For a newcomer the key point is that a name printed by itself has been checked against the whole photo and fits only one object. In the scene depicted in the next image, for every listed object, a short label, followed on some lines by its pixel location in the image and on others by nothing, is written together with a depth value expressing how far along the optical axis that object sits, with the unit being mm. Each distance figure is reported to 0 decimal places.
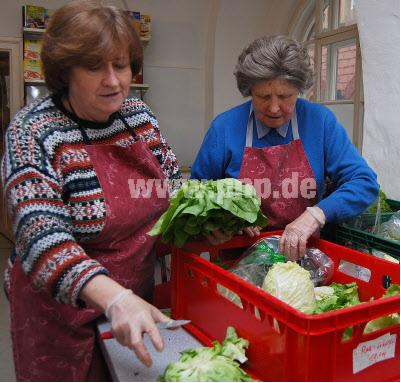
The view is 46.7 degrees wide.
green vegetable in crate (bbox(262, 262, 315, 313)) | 1305
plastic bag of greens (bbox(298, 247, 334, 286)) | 1604
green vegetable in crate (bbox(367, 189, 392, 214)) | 2152
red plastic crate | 991
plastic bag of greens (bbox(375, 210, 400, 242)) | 1973
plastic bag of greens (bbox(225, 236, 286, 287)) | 1508
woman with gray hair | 1820
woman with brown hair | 1168
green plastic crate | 1682
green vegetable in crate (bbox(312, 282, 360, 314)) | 1360
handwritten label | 1075
